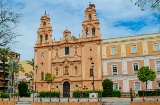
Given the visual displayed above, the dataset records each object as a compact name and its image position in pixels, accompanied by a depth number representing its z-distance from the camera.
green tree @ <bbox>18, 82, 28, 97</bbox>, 30.53
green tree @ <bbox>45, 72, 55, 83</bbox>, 33.54
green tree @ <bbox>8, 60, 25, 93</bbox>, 45.64
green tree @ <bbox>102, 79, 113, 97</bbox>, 26.71
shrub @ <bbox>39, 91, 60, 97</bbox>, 32.77
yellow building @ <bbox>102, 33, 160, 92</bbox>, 30.74
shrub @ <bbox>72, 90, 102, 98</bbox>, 28.70
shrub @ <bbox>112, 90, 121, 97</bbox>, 26.83
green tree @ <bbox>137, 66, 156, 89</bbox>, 26.60
